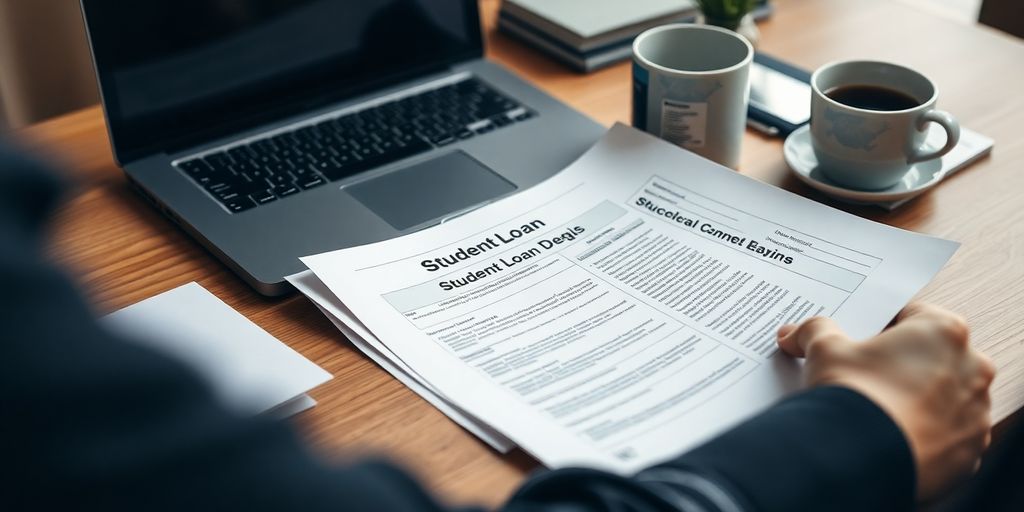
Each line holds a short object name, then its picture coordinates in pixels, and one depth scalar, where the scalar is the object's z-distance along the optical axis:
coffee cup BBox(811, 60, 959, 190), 0.81
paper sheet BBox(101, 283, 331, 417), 0.65
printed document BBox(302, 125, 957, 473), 0.63
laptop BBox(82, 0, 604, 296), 0.85
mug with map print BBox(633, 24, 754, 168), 0.87
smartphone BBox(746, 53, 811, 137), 0.97
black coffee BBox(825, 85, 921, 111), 0.86
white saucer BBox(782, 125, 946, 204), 0.84
